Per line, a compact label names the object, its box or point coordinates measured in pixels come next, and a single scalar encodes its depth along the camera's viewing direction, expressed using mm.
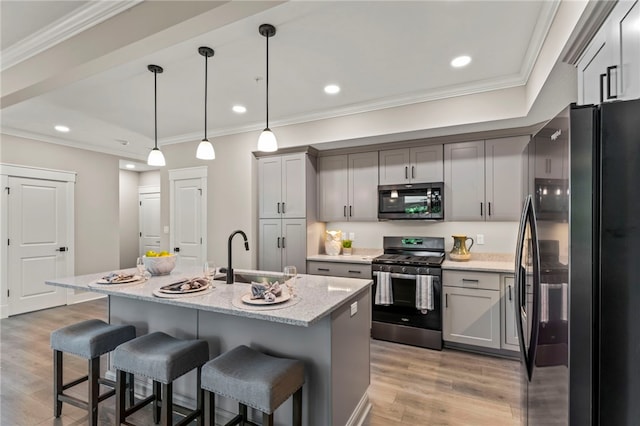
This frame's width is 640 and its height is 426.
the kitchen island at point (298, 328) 1807
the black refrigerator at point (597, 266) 888
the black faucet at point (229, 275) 2336
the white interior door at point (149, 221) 7848
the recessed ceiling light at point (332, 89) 3225
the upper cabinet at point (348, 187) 4125
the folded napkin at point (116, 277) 2344
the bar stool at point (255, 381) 1536
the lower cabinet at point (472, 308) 3217
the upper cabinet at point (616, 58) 1256
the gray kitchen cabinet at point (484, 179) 3410
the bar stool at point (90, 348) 2066
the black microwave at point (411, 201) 3719
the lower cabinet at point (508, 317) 3129
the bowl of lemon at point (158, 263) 2619
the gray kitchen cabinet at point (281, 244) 4215
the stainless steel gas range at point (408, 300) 3408
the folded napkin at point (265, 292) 1805
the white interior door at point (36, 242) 4664
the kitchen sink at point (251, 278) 2454
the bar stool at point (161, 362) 1790
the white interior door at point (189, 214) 4965
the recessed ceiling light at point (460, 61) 2637
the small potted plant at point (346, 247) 4457
